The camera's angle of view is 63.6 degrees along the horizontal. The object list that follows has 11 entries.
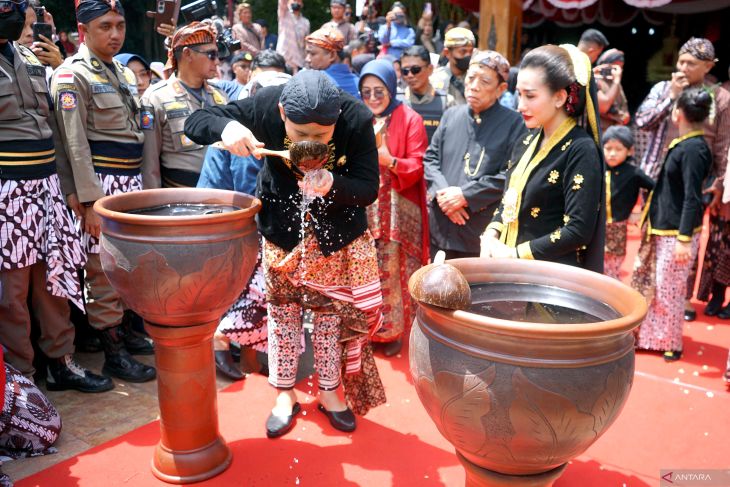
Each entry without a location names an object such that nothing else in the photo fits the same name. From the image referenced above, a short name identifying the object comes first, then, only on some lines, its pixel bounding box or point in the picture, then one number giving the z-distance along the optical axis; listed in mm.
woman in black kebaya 2123
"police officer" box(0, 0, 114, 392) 2633
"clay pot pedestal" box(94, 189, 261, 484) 2000
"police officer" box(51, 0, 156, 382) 2889
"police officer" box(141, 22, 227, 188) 3248
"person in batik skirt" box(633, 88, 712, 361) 3369
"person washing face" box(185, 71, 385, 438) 2148
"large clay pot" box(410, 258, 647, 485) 1363
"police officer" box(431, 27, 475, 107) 4656
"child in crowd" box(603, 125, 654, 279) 3969
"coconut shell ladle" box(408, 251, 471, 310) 1452
